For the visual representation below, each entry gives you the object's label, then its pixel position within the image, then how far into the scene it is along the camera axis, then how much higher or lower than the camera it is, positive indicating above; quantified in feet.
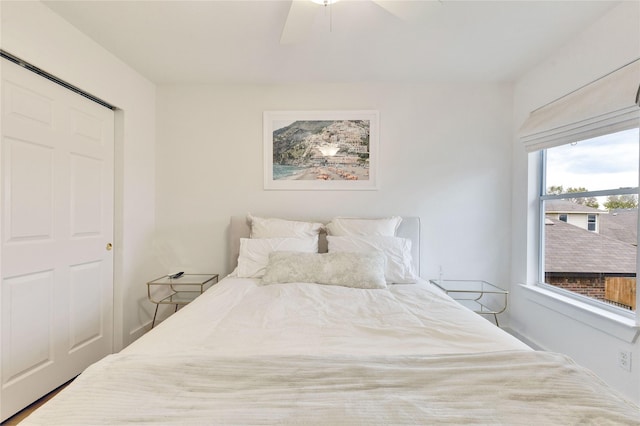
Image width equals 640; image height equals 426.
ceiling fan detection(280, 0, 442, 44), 4.73 +3.54
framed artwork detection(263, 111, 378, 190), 9.07 +1.98
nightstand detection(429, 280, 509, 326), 8.29 -2.57
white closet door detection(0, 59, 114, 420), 5.28 -0.59
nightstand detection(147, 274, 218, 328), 8.48 -2.48
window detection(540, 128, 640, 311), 5.91 -0.14
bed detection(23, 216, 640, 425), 2.40 -1.75
